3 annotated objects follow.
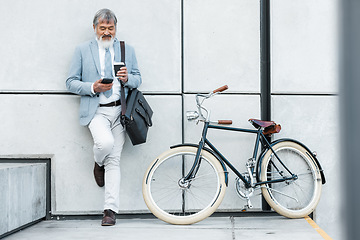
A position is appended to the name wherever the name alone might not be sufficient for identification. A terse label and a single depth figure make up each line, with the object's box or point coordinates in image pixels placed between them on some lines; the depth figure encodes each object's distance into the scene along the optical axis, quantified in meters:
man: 4.64
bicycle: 4.55
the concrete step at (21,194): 3.93
